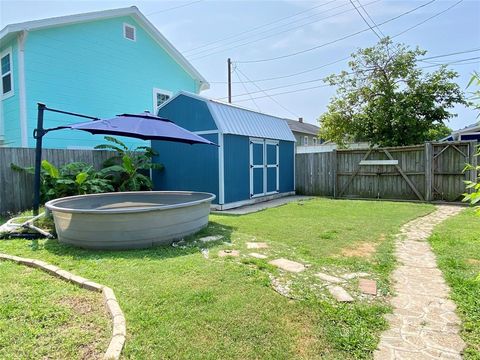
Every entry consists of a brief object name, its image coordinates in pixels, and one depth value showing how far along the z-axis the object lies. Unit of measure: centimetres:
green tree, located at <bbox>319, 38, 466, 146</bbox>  1537
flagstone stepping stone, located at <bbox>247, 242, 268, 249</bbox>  485
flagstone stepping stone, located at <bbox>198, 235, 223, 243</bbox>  524
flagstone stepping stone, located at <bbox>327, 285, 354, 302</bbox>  310
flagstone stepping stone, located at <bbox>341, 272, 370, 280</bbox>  367
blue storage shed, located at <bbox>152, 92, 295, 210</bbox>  884
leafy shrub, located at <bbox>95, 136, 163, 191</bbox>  927
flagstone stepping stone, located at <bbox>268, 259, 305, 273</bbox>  386
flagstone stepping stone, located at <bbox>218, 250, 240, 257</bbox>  440
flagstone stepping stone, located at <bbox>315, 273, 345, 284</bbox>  353
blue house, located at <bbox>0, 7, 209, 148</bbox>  962
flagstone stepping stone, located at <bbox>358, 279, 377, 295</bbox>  331
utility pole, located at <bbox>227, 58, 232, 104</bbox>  2136
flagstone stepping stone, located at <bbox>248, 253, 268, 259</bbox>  431
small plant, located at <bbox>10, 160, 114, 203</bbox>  770
